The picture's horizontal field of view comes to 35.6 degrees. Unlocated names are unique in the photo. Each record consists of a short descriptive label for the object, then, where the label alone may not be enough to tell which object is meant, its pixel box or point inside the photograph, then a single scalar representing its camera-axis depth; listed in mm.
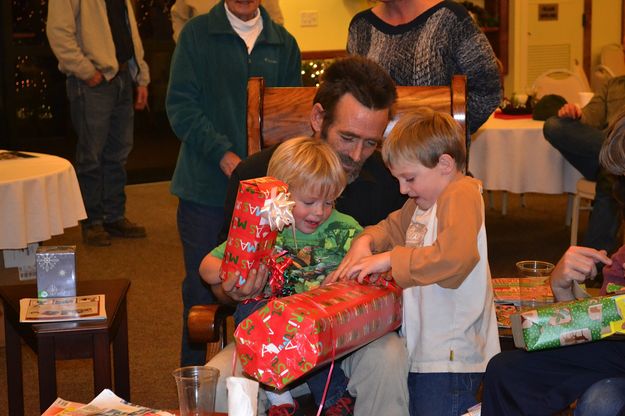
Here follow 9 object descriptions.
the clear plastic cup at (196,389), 2094
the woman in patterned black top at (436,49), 3264
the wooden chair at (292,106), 3059
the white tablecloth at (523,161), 5422
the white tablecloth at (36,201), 4082
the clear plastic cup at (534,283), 2639
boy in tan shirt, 2377
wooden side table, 2746
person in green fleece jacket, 3426
